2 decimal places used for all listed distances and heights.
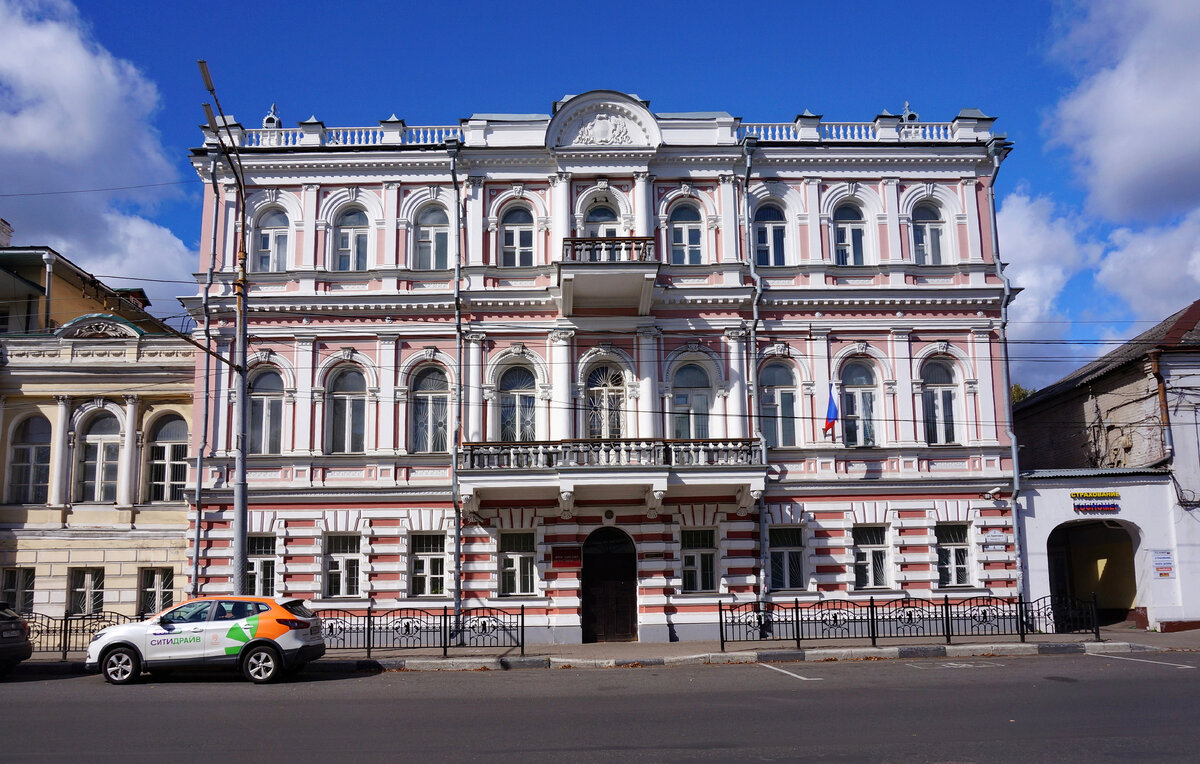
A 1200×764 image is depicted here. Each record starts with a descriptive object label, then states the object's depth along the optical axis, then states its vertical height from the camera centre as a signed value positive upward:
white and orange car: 16.92 -2.12
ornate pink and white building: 24.12 +4.20
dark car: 18.14 -2.11
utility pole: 19.22 +1.41
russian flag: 24.38 +2.59
